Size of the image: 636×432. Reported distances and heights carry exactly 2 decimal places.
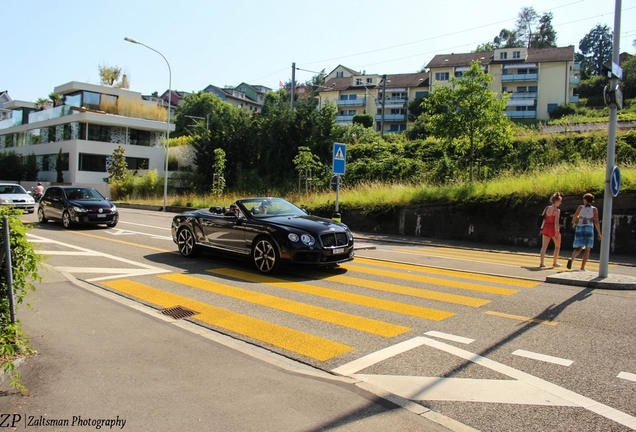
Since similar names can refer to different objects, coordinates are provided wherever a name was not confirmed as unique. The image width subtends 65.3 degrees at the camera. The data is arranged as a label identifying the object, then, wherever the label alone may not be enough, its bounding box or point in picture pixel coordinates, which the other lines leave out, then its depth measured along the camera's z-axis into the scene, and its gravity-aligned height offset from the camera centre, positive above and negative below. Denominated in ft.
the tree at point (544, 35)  352.90 +124.92
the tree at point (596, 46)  373.20 +126.67
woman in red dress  39.58 -1.55
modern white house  165.37 +21.21
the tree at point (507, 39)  362.27 +126.02
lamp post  109.75 +26.38
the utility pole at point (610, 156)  31.53 +3.56
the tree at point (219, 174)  120.57 +5.64
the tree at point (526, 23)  363.56 +135.85
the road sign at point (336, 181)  53.62 +2.16
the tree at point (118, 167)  153.28 +8.23
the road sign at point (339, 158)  53.62 +4.66
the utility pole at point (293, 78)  116.64 +29.79
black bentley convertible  31.22 -2.45
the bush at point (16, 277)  15.34 -2.85
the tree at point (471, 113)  67.31 +12.69
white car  79.05 -0.96
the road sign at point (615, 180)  31.86 +1.97
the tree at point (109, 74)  195.52 +46.90
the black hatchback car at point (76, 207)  59.06 -1.91
